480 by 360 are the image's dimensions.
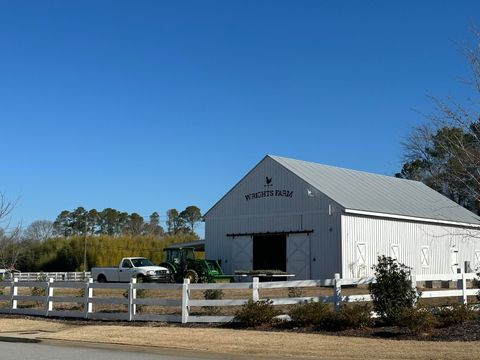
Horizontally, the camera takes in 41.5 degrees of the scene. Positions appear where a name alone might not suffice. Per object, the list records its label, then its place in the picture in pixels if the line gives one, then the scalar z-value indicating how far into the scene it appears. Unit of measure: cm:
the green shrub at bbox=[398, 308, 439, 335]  1416
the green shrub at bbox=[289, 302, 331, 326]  1567
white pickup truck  3419
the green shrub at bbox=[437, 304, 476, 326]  1495
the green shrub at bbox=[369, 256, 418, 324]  1548
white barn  3356
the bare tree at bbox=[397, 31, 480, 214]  1850
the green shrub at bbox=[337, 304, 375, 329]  1510
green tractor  3269
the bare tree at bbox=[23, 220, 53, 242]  11316
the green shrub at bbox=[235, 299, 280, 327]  1617
